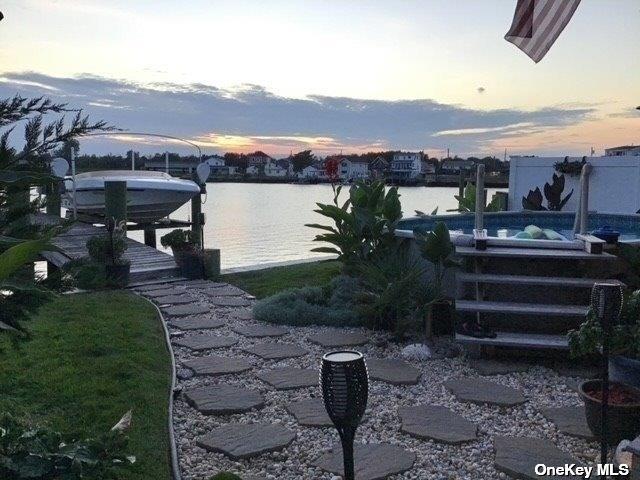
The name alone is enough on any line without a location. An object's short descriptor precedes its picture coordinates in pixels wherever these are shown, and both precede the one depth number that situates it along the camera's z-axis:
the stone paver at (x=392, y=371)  4.18
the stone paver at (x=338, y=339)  5.10
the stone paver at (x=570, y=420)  3.29
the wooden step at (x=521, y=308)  4.66
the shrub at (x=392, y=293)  5.04
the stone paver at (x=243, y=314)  6.08
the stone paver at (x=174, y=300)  6.72
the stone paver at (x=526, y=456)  2.85
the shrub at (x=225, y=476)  2.15
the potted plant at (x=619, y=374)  3.05
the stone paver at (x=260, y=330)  5.42
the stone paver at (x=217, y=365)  4.38
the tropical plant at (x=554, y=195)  11.61
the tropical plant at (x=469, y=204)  9.21
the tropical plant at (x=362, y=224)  5.88
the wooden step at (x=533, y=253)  4.77
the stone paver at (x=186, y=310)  6.19
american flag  4.82
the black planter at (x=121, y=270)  7.37
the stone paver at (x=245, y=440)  3.08
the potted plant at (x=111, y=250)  7.52
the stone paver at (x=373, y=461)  2.85
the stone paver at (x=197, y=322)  5.66
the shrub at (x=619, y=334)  3.07
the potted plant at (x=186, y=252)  8.31
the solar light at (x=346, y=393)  1.89
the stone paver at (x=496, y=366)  4.41
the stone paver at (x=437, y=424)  3.26
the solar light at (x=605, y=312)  2.70
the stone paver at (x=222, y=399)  3.65
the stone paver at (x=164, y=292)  7.16
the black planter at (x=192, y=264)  8.30
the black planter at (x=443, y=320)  5.38
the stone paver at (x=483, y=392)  3.79
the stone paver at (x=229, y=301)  6.68
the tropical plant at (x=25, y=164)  2.11
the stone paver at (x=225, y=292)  7.20
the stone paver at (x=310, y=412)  3.45
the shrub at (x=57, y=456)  1.68
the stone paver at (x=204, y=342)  5.03
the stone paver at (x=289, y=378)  4.09
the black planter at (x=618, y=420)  3.04
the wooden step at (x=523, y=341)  4.53
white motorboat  12.54
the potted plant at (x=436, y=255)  4.95
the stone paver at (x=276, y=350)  4.77
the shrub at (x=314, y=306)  5.82
